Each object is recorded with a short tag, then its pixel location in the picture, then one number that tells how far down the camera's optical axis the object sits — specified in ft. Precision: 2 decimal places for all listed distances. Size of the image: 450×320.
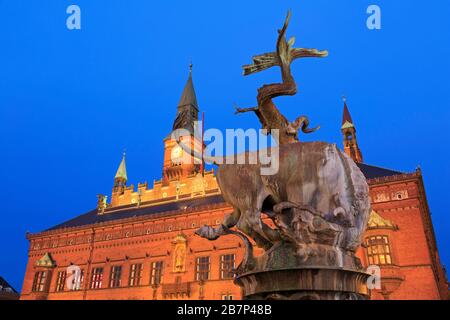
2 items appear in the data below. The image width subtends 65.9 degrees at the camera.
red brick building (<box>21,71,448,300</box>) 73.26
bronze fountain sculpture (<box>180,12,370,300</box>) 17.07
